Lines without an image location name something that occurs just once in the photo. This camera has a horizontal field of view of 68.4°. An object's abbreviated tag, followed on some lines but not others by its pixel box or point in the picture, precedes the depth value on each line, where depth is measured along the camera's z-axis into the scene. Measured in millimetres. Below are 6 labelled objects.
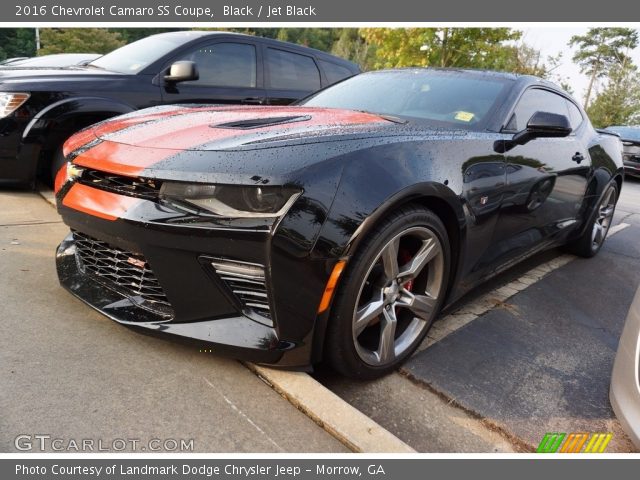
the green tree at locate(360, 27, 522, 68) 12484
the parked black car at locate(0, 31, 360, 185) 3865
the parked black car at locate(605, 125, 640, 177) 10914
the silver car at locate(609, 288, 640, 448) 1754
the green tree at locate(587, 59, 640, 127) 26938
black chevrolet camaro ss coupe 1675
